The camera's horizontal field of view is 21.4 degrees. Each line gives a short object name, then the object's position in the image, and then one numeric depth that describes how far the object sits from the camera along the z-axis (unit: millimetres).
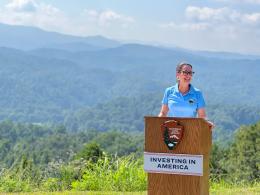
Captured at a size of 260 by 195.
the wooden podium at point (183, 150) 7194
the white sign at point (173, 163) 7165
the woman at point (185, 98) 7866
